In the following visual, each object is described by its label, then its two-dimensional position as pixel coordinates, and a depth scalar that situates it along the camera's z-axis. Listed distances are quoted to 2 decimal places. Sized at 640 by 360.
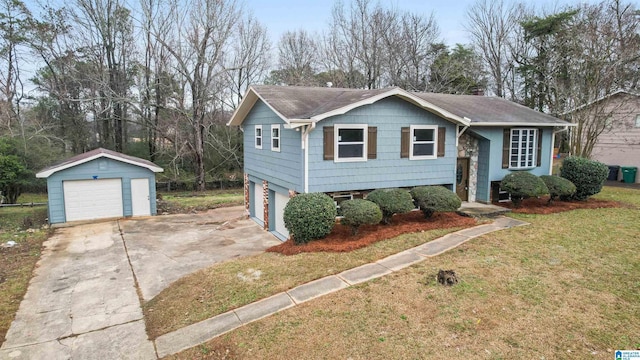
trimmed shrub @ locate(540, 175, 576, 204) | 13.72
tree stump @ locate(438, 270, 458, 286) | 7.16
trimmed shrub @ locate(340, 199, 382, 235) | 10.20
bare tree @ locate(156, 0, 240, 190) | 25.47
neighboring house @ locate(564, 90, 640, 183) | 19.30
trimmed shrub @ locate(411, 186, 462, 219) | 11.45
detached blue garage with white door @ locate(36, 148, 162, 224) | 15.23
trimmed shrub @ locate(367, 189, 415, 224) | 11.06
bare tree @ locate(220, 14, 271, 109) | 29.84
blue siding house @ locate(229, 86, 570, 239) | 11.20
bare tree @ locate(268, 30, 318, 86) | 33.81
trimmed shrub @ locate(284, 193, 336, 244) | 9.99
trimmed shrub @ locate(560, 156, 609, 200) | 14.38
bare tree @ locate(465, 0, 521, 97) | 32.97
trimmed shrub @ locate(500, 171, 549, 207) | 13.12
